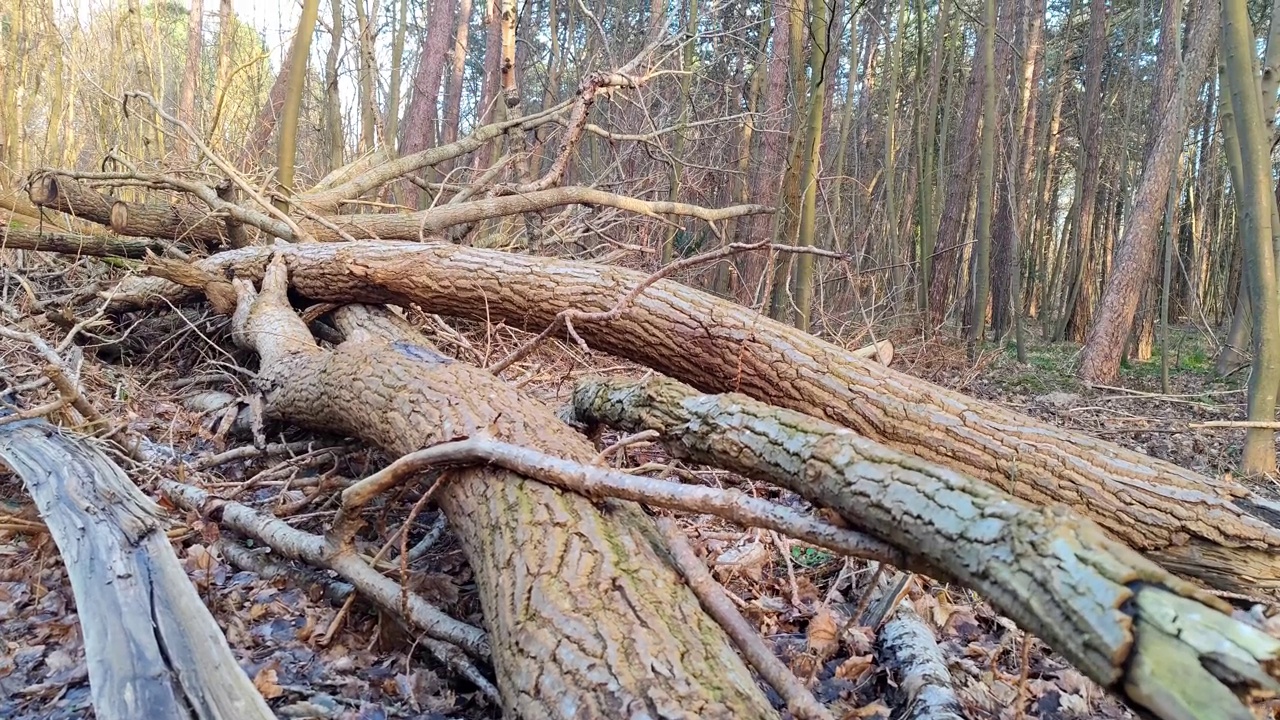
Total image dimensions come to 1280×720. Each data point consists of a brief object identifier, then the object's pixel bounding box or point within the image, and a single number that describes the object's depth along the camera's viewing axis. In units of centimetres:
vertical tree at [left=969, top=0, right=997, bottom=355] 936
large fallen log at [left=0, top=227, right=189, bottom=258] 547
